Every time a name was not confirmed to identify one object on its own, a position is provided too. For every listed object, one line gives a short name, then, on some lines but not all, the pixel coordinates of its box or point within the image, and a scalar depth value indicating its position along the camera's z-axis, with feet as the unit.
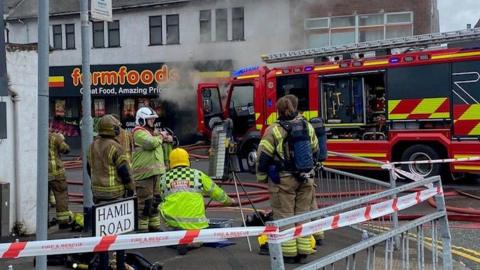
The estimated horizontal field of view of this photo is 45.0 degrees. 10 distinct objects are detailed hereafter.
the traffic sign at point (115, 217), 12.52
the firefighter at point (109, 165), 20.26
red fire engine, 37.40
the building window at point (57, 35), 94.34
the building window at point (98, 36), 90.89
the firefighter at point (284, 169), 19.56
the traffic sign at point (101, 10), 19.90
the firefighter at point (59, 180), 25.93
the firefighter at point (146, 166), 23.40
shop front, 81.76
